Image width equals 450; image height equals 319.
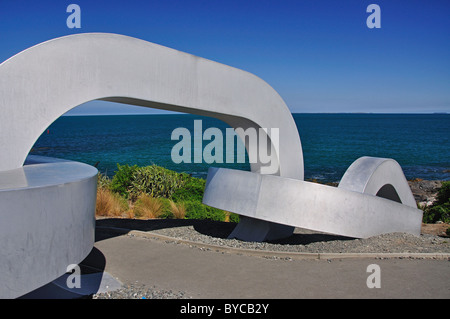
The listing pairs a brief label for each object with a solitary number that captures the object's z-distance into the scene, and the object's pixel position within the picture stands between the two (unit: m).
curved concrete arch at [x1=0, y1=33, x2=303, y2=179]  5.27
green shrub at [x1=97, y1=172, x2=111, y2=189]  17.33
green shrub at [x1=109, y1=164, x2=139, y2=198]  17.62
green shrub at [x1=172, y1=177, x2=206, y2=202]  16.91
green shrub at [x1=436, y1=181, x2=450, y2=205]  17.59
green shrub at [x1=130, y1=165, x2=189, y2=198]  17.52
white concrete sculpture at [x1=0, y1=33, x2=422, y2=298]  4.19
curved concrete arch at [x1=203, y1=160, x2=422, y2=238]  8.82
